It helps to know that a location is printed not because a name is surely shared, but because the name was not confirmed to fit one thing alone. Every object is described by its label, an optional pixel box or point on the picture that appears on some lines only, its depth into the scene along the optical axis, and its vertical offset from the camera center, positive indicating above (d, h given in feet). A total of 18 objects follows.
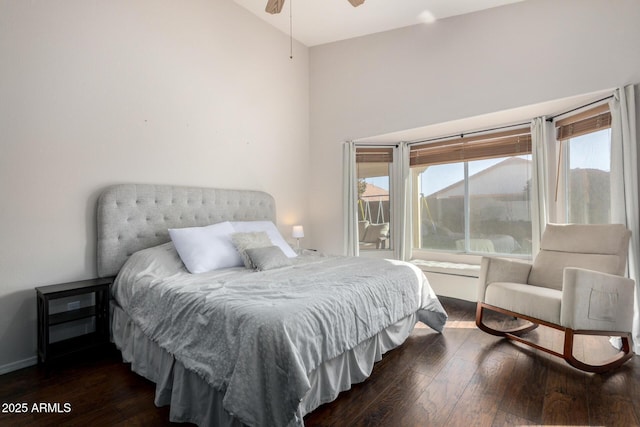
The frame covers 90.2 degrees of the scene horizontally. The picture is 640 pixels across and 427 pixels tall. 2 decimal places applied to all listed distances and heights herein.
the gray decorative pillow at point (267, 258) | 8.40 -1.33
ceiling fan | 7.25 +4.70
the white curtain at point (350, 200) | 14.17 +0.41
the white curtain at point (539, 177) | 10.79 +1.14
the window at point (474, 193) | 12.12 +0.69
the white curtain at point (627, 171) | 8.09 +1.02
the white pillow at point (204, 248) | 8.38 -1.09
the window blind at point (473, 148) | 11.92 +2.54
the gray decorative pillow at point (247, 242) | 8.83 -0.96
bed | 4.51 -1.99
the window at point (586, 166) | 9.68 +1.45
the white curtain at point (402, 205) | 14.14 +0.20
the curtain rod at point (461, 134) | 11.95 +3.13
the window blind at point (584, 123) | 9.45 +2.80
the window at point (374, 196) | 14.79 +0.63
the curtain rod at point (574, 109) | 9.15 +3.24
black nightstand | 6.88 -2.48
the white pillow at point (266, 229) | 10.50 -0.70
